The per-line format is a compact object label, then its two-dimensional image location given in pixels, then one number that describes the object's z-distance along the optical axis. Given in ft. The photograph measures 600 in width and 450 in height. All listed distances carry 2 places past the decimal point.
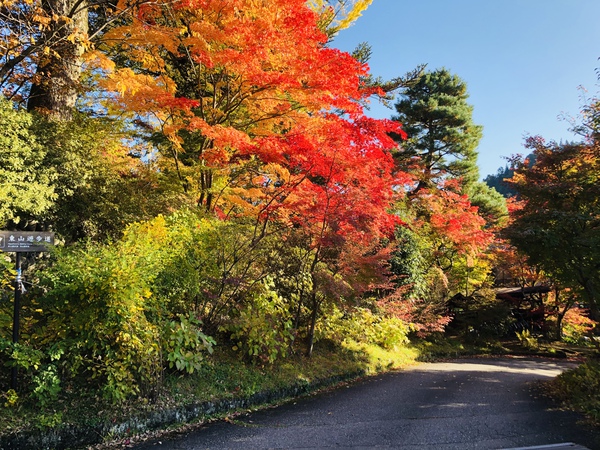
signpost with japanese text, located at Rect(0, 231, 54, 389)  12.16
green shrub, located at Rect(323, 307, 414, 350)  27.99
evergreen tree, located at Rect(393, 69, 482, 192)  59.67
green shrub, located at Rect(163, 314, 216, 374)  14.70
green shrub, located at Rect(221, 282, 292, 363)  19.25
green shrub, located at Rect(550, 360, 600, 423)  16.90
